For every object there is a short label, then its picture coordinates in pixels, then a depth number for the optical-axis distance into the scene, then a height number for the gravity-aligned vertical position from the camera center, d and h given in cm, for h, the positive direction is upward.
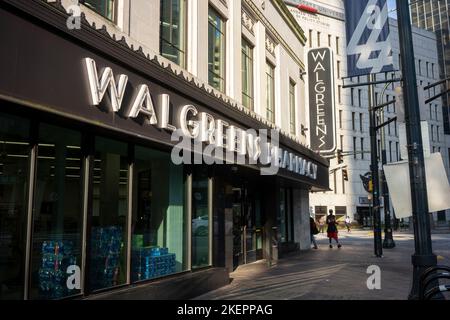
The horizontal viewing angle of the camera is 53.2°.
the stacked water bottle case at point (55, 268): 622 -58
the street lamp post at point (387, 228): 2231 -31
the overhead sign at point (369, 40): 1131 +466
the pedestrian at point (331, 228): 2134 -26
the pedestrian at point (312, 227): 2173 -20
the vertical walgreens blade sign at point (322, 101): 1894 +509
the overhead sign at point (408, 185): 736 +61
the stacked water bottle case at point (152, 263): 816 -71
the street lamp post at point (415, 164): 753 +97
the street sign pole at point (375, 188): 1731 +140
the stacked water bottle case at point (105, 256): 713 -49
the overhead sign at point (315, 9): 5558 +2760
